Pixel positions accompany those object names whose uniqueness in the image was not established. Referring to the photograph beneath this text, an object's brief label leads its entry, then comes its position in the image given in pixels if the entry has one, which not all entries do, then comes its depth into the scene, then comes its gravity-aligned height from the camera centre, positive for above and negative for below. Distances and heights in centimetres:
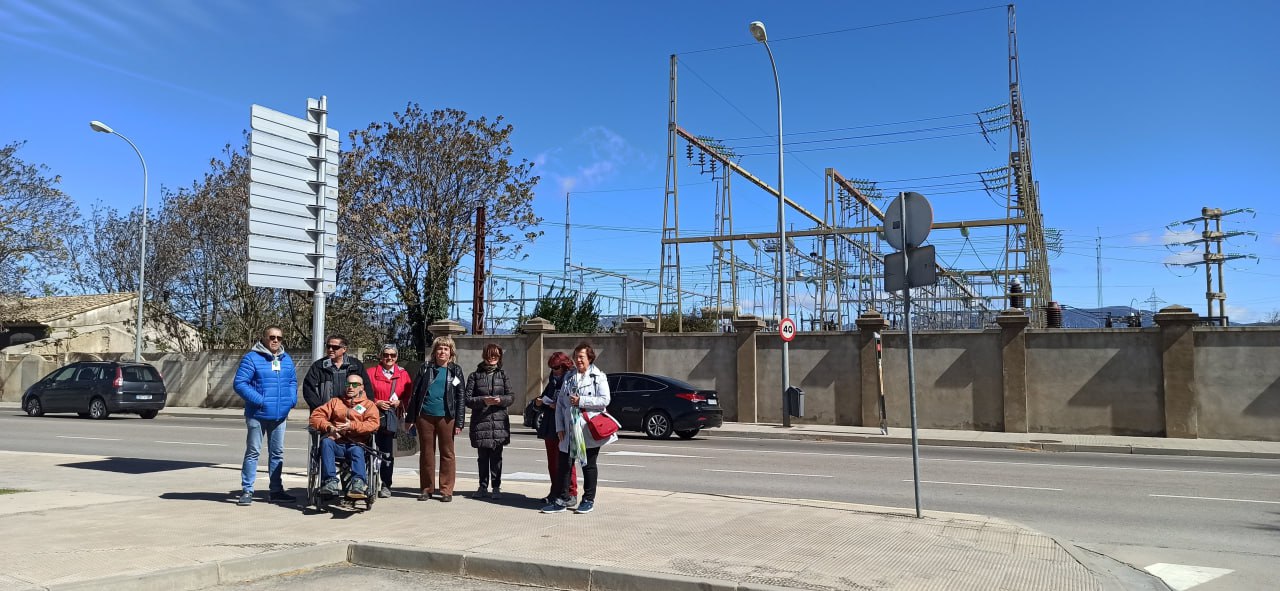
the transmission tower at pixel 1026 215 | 2851 +482
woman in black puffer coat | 922 -65
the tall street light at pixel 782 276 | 2125 +200
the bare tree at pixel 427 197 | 2939 +525
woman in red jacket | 893 -49
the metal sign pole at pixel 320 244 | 1053 +134
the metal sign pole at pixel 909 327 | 825 +26
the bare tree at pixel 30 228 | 3294 +467
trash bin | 2148 -118
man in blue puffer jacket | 880 -51
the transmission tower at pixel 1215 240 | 4684 +651
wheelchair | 830 -125
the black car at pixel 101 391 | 2491 -125
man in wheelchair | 822 -78
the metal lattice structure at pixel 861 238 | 2906 +411
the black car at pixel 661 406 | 1880 -117
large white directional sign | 1031 +184
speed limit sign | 2189 +61
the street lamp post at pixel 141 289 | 2895 +197
